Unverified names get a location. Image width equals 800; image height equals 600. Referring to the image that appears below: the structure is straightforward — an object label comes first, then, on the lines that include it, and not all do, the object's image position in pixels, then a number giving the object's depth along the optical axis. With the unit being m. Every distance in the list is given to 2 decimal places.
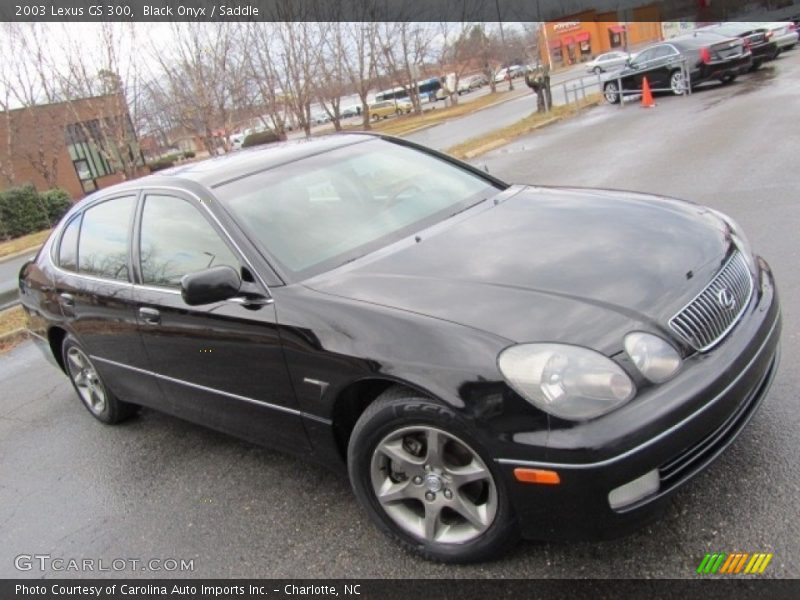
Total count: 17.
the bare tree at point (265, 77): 24.83
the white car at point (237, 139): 43.25
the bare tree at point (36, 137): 29.11
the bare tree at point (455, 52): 48.94
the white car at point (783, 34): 21.78
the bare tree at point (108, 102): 20.05
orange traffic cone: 18.74
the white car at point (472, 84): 71.31
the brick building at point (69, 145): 22.92
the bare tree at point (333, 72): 30.95
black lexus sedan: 2.33
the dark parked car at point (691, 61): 18.72
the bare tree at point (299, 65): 26.95
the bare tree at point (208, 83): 21.52
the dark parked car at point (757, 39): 19.55
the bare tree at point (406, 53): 40.69
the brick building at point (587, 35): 69.50
